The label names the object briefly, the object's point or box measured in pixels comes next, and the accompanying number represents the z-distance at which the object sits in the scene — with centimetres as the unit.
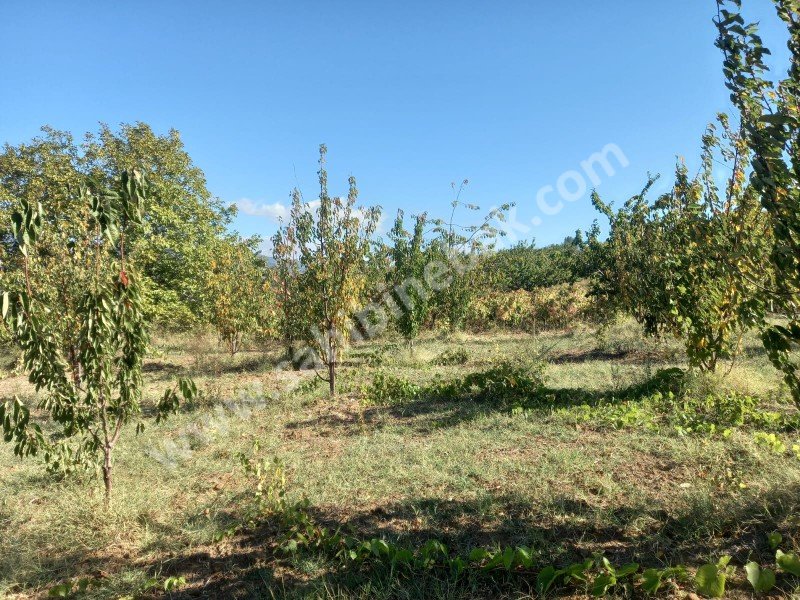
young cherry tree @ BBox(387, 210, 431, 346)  1190
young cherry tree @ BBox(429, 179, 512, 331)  1371
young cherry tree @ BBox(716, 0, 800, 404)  232
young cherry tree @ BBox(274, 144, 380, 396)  773
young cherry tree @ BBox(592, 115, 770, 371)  483
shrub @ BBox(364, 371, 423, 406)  723
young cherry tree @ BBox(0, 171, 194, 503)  300
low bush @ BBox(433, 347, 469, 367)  1048
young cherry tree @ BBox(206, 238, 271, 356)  1143
